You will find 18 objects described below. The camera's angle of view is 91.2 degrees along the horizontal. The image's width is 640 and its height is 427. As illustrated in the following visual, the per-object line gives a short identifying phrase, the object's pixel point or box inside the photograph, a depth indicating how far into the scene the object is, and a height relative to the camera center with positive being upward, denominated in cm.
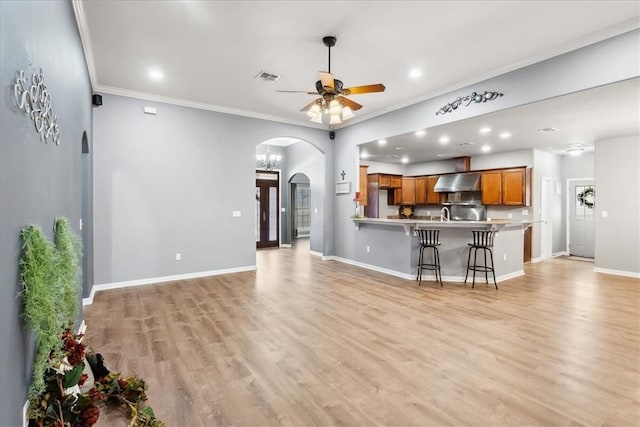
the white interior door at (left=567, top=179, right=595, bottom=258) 828 -26
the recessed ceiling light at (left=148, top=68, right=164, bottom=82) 444 +199
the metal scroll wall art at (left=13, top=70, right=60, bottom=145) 129 +52
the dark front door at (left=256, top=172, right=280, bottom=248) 969 +4
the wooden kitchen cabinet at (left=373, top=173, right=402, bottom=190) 934 +89
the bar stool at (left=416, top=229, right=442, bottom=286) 547 -63
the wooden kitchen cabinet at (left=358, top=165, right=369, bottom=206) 706 +60
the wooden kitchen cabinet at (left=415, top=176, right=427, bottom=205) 973 +61
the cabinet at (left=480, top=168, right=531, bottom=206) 754 +56
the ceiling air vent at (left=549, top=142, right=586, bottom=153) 710 +146
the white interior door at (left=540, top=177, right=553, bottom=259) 805 -23
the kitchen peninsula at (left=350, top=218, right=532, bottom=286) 552 -69
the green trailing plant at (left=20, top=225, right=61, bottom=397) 124 -35
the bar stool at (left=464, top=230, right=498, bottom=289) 532 -63
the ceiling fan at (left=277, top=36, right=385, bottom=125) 345 +130
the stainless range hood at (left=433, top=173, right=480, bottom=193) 830 +73
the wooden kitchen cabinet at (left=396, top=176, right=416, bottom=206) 995 +62
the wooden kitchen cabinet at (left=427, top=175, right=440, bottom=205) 942 +53
